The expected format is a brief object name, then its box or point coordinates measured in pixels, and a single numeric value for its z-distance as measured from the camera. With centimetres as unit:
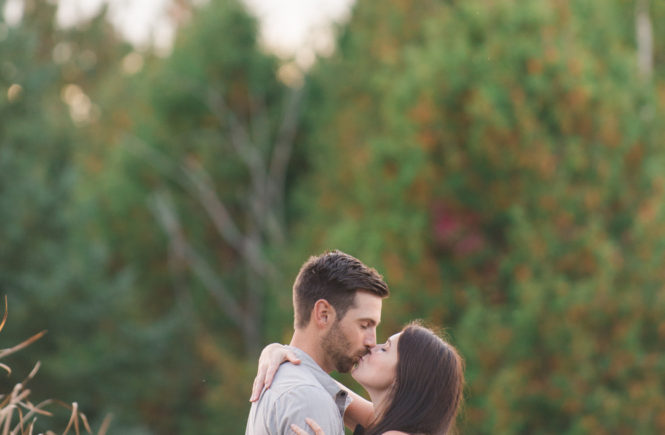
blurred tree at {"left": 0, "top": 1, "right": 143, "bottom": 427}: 1875
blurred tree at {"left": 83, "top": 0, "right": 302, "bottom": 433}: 2409
